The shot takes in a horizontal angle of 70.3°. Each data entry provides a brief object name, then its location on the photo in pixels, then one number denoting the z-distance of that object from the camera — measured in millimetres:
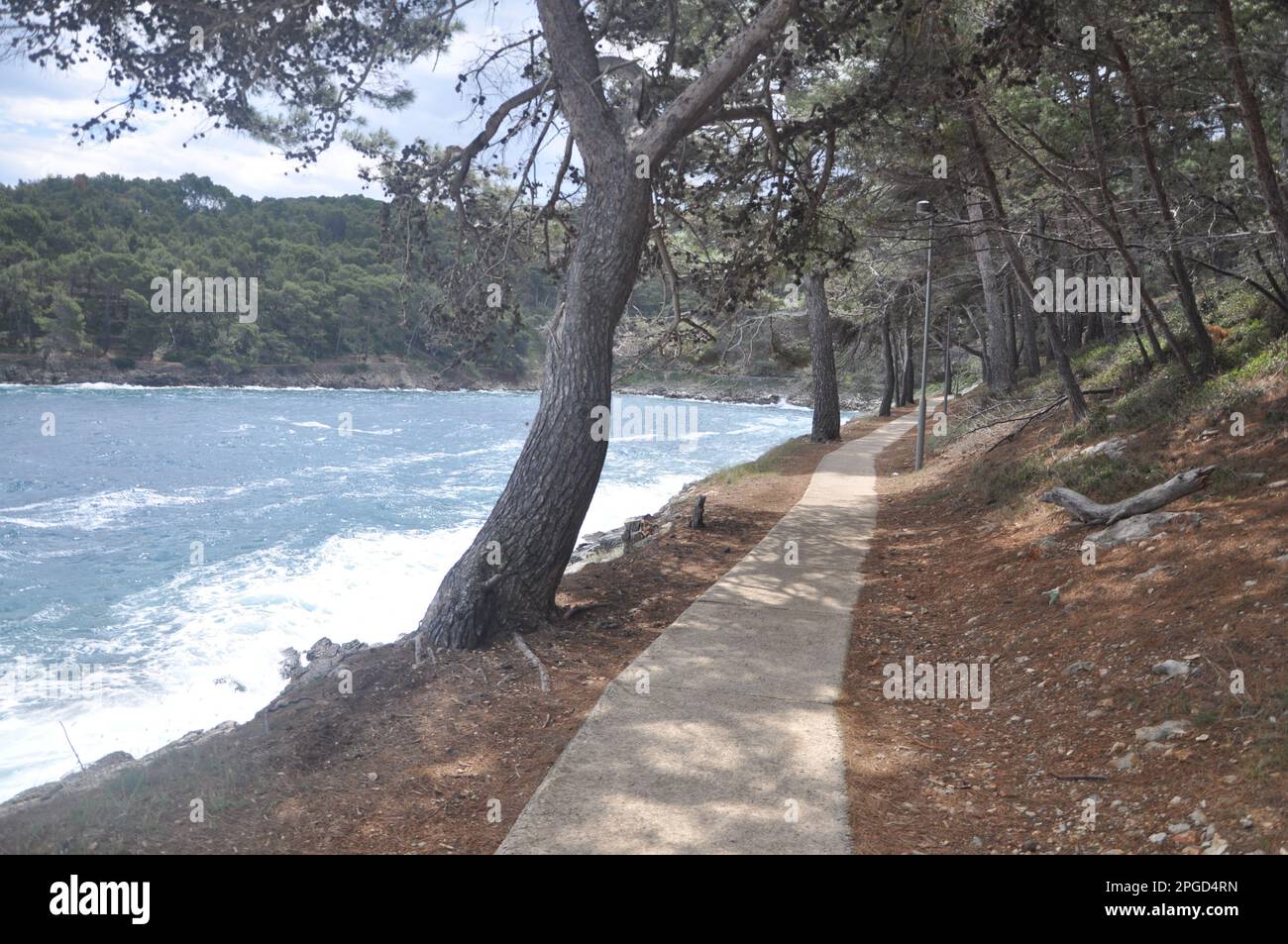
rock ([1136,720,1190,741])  4895
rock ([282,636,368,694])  8125
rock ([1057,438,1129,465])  10755
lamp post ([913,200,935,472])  17922
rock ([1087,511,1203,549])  7668
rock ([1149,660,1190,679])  5406
